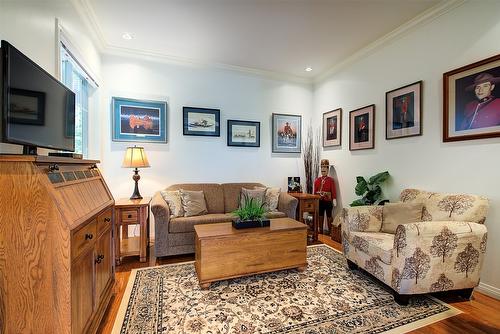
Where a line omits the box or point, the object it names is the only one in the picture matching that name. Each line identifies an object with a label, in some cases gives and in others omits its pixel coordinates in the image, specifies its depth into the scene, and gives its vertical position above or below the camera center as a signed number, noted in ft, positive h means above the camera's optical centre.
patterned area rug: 5.27 -3.79
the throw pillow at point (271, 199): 11.19 -1.70
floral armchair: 5.87 -2.36
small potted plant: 7.65 -1.84
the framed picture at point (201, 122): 11.82 +2.36
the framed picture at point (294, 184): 13.65 -1.12
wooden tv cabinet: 3.43 -1.38
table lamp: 9.65 +0.20
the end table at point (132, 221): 8.64 -2.24
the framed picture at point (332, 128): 12.51 +2.25
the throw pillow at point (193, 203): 9.91 -1.72
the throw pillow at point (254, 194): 11.39 -1.48
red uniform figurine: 12.32 -1.44
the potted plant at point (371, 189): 9.71 -1.02
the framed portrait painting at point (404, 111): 8.57 +2.26
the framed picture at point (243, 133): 12.68 +1.88
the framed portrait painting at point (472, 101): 6.55 +2.09
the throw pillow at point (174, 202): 9.67 -1.63
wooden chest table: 6.85 -2.76
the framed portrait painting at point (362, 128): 10.53 +1.90
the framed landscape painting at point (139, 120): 10.75 +2.21
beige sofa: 8.93 -2.26
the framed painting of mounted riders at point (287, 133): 13.71 +2.06
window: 7.34 +2.98
